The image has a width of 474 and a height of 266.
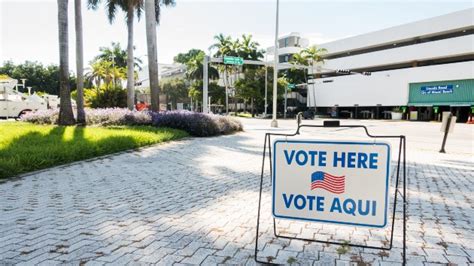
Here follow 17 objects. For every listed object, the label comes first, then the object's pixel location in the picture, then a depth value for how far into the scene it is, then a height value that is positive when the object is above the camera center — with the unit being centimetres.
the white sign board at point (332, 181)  315 -69
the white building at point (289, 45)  7019 +1158
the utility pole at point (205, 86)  2371 +110
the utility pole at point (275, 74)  2716 +217
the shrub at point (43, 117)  1938 -79
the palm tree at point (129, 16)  2373 +604
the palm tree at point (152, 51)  1986 +287
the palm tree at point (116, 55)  6681 +862
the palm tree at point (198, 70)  6787 +614
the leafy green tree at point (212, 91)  6644 +220
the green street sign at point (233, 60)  2640 +313
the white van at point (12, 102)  2593 -1
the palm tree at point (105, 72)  5857 +508
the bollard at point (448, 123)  1182 -59
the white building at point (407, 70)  4056 +425
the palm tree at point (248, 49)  5828 +870
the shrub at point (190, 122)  1697 -91
